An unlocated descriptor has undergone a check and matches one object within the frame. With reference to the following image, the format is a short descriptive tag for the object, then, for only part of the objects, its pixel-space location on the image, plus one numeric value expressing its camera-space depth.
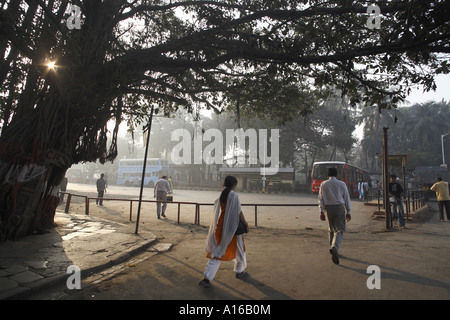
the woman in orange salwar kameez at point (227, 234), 3.71
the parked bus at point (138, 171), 38.88
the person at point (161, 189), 11.09
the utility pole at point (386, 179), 8.03
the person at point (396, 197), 8.30
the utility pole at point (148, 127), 6.92
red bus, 23.84
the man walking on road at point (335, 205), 4.87
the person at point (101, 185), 15.18
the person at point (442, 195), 9.87
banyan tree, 5.14
